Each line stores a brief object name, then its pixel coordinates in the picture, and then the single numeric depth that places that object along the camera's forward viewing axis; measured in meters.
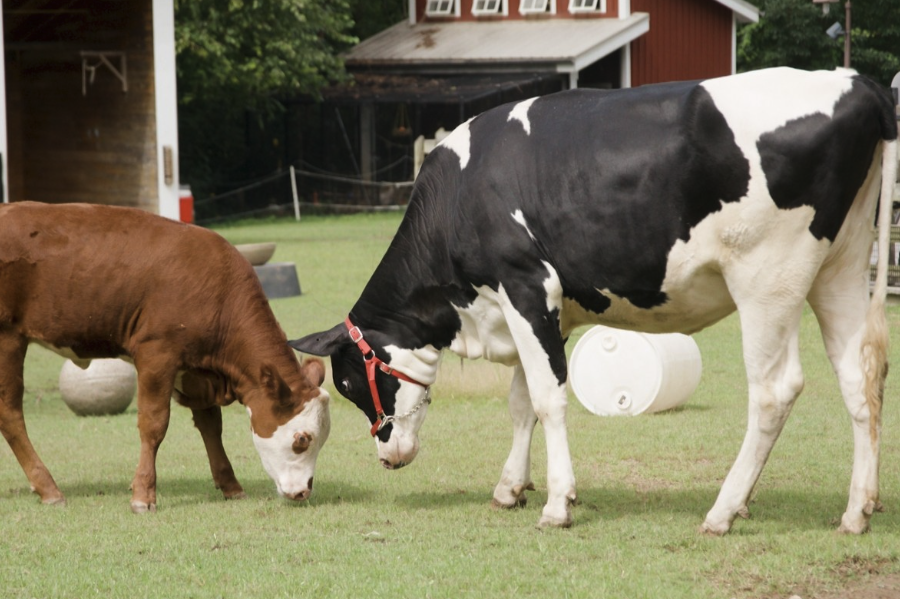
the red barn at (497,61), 36.50
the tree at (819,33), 41.94
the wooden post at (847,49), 26.41
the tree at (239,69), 33.94
